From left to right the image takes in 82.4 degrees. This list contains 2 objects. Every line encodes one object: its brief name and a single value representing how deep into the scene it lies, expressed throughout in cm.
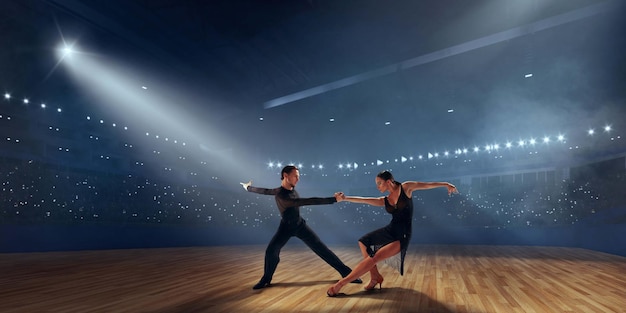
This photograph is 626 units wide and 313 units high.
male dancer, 423
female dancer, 373
